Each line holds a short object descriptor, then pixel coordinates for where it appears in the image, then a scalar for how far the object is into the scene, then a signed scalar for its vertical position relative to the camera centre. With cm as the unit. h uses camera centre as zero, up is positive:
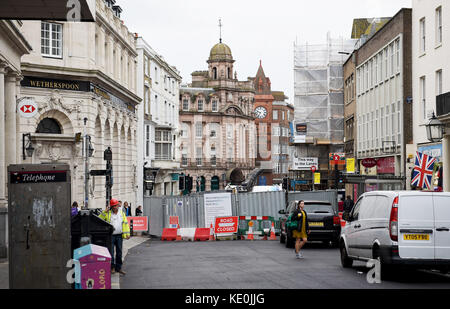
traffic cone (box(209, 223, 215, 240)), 3225 -246
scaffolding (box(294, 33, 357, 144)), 6191 +760
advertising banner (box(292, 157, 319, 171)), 6731 +120
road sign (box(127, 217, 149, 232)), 3553 -227
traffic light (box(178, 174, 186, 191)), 4772 -35
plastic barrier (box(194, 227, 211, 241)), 3170 -242
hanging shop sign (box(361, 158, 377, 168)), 4016 +69
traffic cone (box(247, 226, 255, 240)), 3212 -251
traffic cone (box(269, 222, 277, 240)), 3175 -244
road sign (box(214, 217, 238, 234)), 3197 -211
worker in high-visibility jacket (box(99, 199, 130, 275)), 1611 -117
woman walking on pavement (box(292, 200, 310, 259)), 2009 -142
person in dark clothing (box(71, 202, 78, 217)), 2860 -123
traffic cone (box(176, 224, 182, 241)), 3262 -264
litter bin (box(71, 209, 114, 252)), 1448 -103
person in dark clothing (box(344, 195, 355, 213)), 3947 -151
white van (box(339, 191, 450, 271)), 1405 -104
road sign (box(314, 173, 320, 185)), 5524 -15
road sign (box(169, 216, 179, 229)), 3400 -205
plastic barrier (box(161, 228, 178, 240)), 3275 -254
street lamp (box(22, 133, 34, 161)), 3044 +121
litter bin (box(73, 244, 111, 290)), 1114 -139
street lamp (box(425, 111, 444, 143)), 2494 +174
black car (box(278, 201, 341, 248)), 2450 -157
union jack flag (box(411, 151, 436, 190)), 2053 +12
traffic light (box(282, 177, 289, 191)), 3881 -36
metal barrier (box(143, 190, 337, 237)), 3441 -142
